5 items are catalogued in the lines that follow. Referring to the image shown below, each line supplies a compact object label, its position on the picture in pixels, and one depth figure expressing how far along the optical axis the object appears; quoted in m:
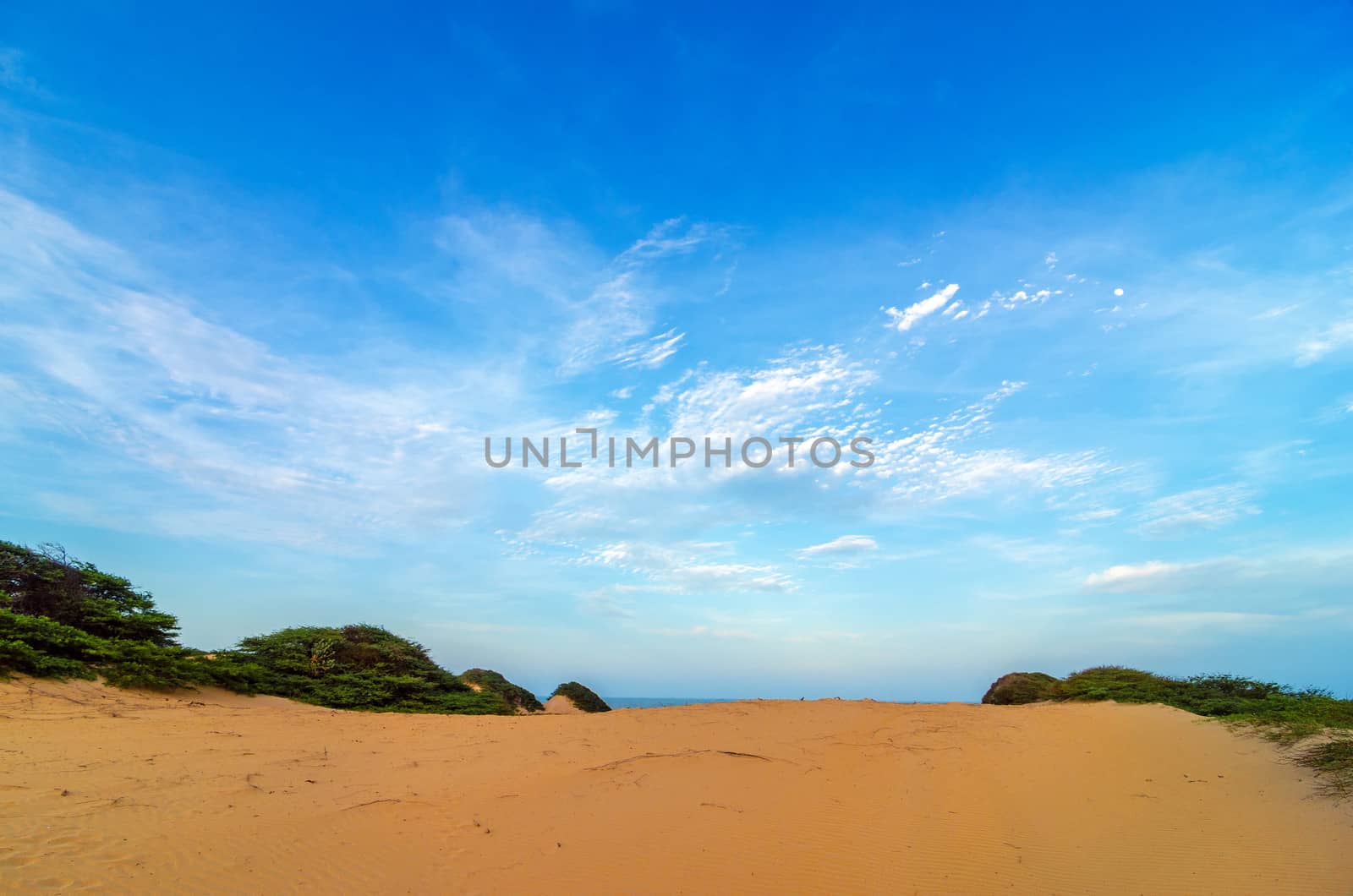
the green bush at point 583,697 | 22.17
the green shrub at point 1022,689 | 17.48
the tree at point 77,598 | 14.98
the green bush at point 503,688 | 21.52
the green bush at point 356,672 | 16.95
